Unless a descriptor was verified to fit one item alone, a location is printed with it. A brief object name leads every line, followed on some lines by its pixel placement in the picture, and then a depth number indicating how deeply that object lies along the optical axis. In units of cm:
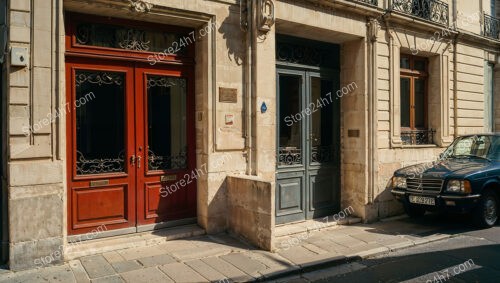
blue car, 734
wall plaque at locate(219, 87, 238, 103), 684
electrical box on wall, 511
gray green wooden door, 798
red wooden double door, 607
